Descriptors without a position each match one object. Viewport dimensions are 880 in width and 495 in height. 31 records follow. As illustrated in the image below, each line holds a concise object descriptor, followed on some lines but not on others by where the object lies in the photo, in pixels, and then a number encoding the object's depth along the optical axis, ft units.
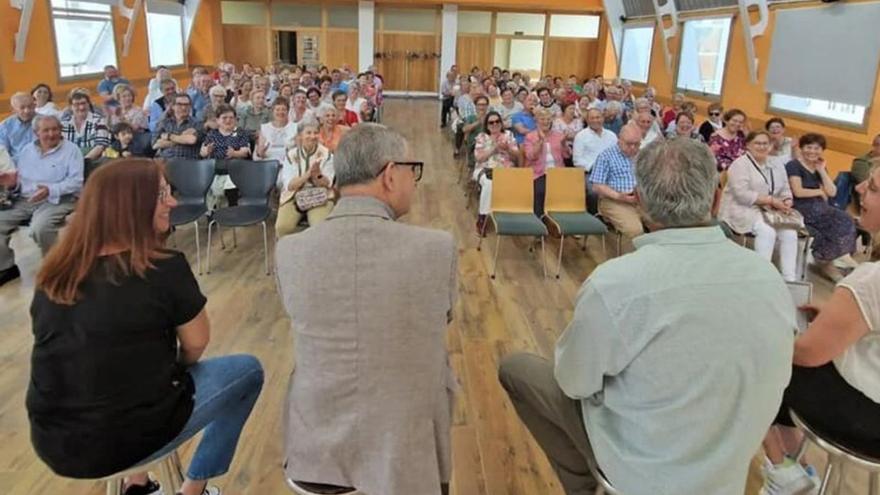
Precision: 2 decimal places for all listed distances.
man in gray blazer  4.74
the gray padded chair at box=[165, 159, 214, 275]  15.85
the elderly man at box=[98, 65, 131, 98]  30.14
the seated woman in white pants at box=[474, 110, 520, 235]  18.76
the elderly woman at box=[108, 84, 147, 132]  20.80
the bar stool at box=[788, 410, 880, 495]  5.54
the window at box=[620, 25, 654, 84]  46.26
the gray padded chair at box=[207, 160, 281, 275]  16.31
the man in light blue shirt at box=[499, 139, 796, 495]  4.52
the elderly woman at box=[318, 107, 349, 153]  17.24
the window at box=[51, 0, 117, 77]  32.48
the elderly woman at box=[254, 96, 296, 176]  18.01
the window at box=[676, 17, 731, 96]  34.76
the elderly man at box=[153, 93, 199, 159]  17.78
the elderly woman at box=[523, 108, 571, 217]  17.90
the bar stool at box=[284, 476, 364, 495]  5.13
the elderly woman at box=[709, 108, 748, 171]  18.93
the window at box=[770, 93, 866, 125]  23.57
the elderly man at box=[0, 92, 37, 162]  16.89
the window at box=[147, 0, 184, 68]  45.98
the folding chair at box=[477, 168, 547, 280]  16.22
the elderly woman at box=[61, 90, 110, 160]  18.07
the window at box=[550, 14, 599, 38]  60.23
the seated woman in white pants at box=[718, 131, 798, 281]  14.84
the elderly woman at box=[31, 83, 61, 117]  20.62
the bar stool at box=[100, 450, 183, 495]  5.40
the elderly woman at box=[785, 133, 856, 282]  15.55
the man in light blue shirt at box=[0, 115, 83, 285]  14.17
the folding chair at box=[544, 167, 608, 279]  16.24
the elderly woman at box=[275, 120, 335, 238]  14.73
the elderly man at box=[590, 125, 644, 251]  15.37
